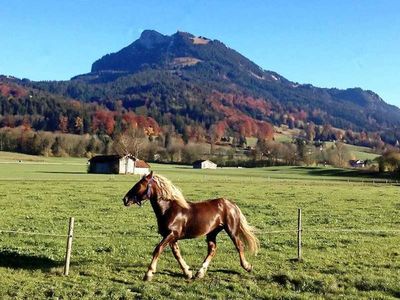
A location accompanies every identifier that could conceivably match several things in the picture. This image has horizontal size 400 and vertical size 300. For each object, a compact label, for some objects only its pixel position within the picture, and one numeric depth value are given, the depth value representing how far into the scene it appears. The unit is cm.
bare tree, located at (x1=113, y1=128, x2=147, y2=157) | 16445
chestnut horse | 1227
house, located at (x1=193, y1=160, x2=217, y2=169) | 15595
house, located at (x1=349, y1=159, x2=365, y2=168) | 19171
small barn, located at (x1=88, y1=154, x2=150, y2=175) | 11556
